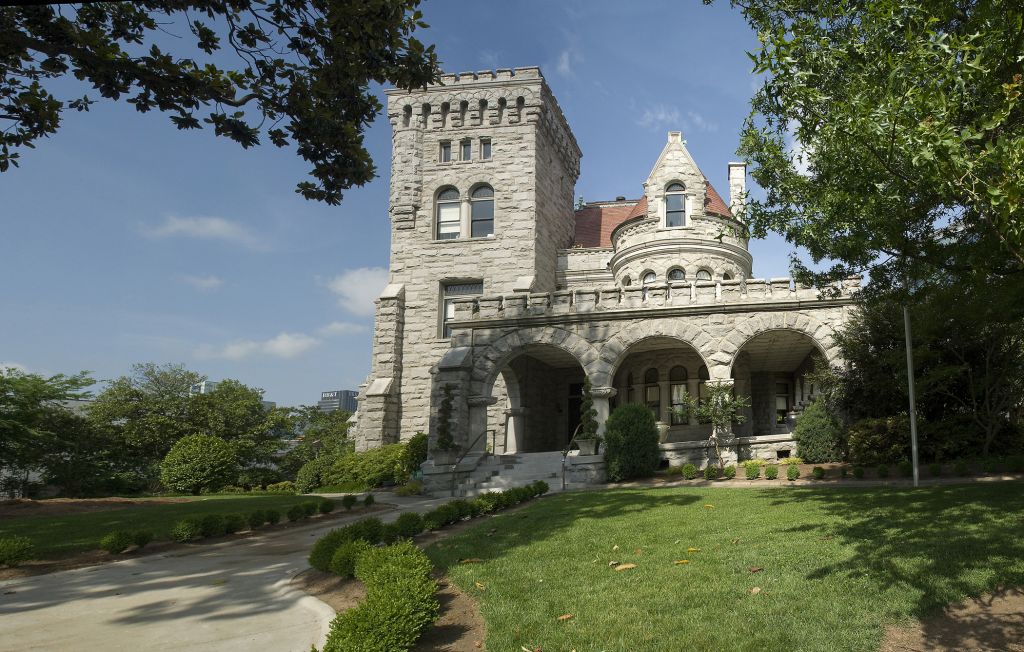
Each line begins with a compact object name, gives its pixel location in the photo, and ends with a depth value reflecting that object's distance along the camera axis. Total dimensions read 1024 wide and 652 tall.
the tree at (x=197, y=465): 27.11
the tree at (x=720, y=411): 21.89
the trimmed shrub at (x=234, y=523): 13.54
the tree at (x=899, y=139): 5.61
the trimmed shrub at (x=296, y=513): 15.51
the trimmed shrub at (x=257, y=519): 14.31
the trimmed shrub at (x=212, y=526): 12.91
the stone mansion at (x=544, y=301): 23.59
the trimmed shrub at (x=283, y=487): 28.74
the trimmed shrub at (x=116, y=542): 10.88
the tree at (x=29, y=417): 23.52
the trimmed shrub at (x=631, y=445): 21.38
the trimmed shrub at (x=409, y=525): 10.80
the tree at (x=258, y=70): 7.96
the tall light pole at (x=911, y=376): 15.37
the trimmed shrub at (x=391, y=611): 5.13
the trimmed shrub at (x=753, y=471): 19.12
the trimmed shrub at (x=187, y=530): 12.30
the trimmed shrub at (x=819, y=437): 20.45
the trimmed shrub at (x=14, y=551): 9.63
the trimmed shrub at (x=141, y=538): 11.38
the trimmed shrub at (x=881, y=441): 18.73
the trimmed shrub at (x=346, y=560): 8.14
